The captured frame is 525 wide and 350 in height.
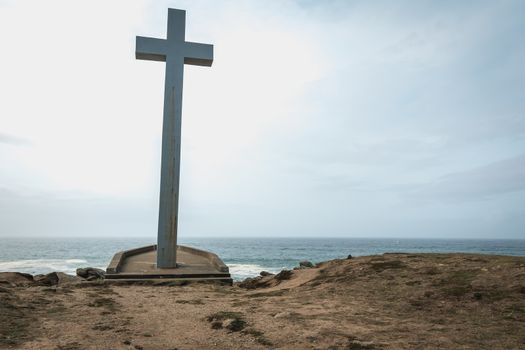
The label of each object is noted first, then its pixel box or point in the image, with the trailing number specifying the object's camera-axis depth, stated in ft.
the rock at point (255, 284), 40.08
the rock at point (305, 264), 71.82
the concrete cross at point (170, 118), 44.80
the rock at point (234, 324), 19.27
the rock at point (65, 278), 49.57
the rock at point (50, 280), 43.34
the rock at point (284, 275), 39.96
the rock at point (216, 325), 19.87
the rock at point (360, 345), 15.75
